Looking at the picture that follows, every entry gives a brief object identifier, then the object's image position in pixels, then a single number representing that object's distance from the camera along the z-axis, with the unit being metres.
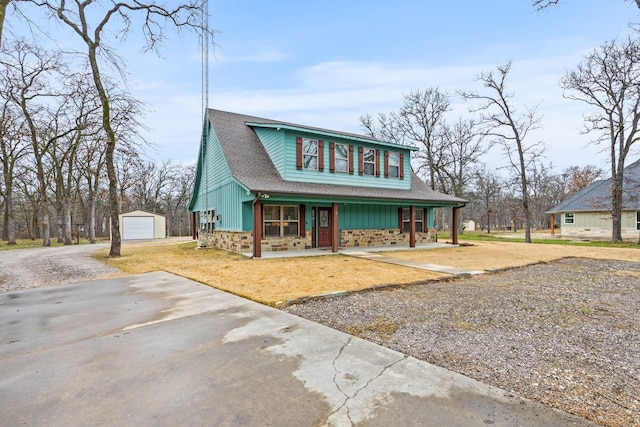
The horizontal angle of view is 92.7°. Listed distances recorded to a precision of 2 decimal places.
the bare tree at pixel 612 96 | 17.52
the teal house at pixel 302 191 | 12.05
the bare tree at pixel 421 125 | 27.52
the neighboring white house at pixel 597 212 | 21.55
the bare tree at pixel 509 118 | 21.58
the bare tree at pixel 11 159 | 18.93
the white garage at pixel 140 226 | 23.88
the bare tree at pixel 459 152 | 28.36
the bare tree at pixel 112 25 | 11.62
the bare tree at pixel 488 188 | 36.79
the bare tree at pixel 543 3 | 9.33
